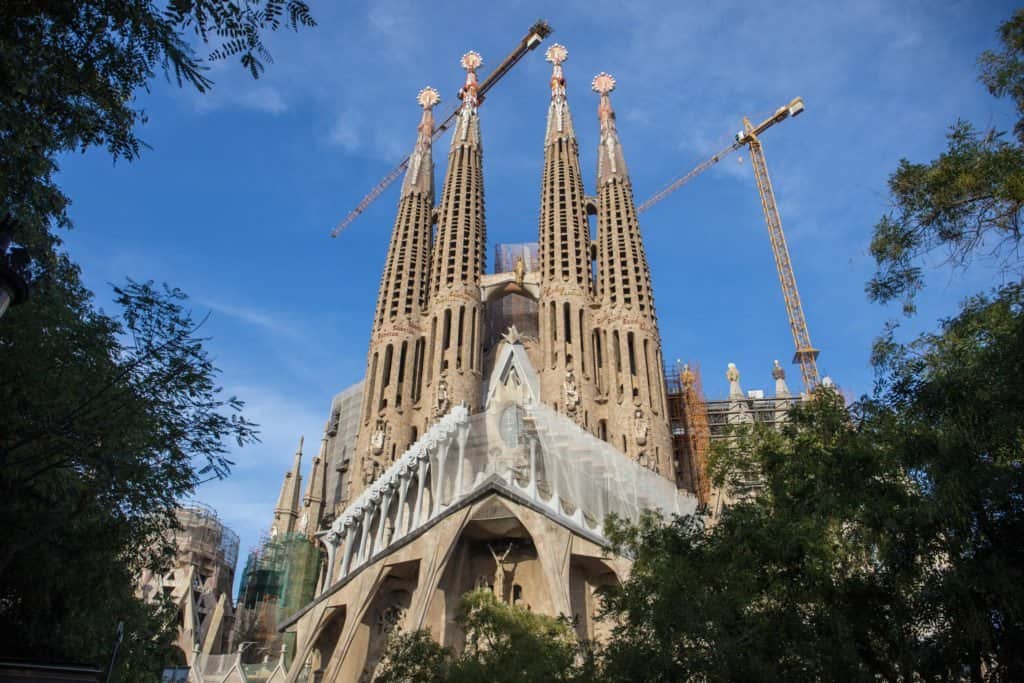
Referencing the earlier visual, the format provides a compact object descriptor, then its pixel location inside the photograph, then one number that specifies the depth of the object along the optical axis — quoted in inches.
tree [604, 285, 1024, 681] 285.4
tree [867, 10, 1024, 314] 280.1
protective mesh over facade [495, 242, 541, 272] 1955.0
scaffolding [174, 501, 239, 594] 1796.3
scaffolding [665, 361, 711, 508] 1514.5
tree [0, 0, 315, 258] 251.0
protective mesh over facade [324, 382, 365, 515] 1765.5
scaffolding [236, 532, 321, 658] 1546.5
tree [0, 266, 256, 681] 357.7
